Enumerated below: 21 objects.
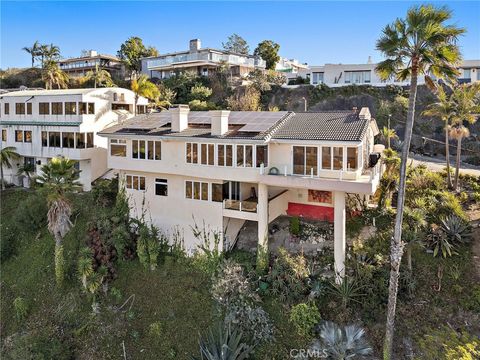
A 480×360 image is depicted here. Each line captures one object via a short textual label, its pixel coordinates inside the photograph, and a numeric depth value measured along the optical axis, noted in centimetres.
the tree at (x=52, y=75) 4464
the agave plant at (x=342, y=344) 1542
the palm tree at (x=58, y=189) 2194
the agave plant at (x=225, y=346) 1653
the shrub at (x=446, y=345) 1316
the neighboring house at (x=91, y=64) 7025
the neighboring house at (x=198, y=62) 5956
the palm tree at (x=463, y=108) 2380
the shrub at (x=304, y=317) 1736
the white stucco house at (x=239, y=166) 1916
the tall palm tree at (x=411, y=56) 1427
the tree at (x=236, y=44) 8494
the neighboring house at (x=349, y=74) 5081
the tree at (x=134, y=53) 6862
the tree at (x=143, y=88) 3319
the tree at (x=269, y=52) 6931
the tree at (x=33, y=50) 5659
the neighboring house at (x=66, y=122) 3016
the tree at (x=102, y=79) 4871
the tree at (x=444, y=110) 2419
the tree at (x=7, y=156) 3388
